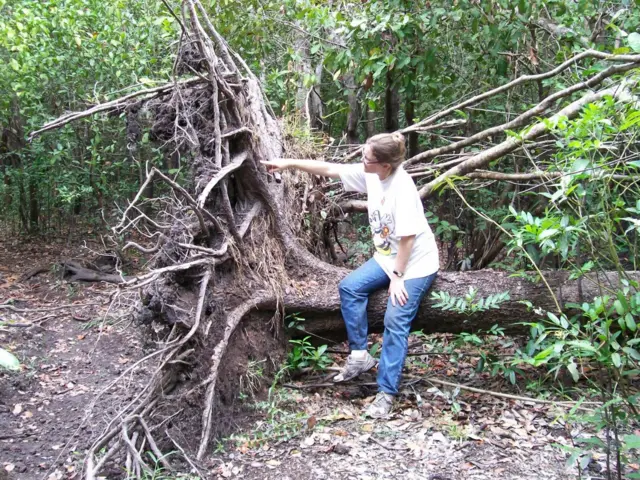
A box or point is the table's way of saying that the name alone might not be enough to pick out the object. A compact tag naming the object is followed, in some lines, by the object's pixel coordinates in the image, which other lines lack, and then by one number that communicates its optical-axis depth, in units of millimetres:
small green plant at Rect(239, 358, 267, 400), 4070
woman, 3889
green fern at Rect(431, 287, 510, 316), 4051
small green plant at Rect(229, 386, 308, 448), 3750
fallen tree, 3625
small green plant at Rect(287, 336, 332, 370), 4539
